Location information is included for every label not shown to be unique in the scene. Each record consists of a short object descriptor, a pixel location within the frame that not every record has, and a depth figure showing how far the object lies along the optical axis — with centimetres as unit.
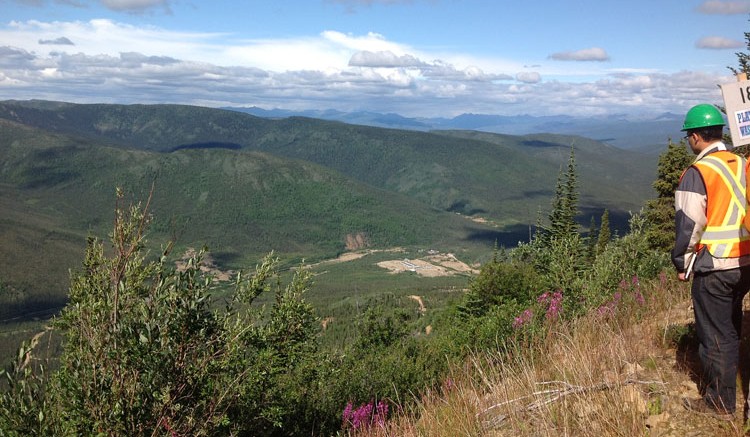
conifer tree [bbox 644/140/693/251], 2712
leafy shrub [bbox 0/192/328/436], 534
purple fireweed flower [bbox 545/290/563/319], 830
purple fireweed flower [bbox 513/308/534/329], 919
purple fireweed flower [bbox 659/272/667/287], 894
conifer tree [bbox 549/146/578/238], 4606
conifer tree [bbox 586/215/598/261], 4491
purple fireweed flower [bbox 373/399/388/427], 517
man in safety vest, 443
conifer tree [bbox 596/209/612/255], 4921
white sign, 491
